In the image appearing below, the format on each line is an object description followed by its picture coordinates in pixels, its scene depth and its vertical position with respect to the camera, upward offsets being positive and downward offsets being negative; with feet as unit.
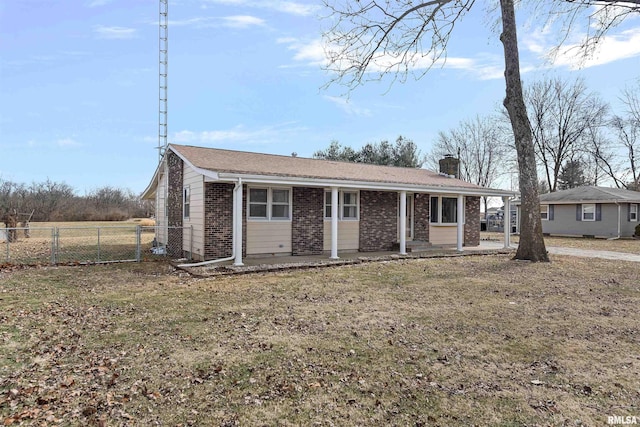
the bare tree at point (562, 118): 112.78 +31.04
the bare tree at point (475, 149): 126.93 +24.91
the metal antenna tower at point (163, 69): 48.42 +19.20
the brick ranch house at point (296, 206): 36.16 +1.41
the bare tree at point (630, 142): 112.78 +23.70
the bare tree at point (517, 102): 39.22 +12.64
